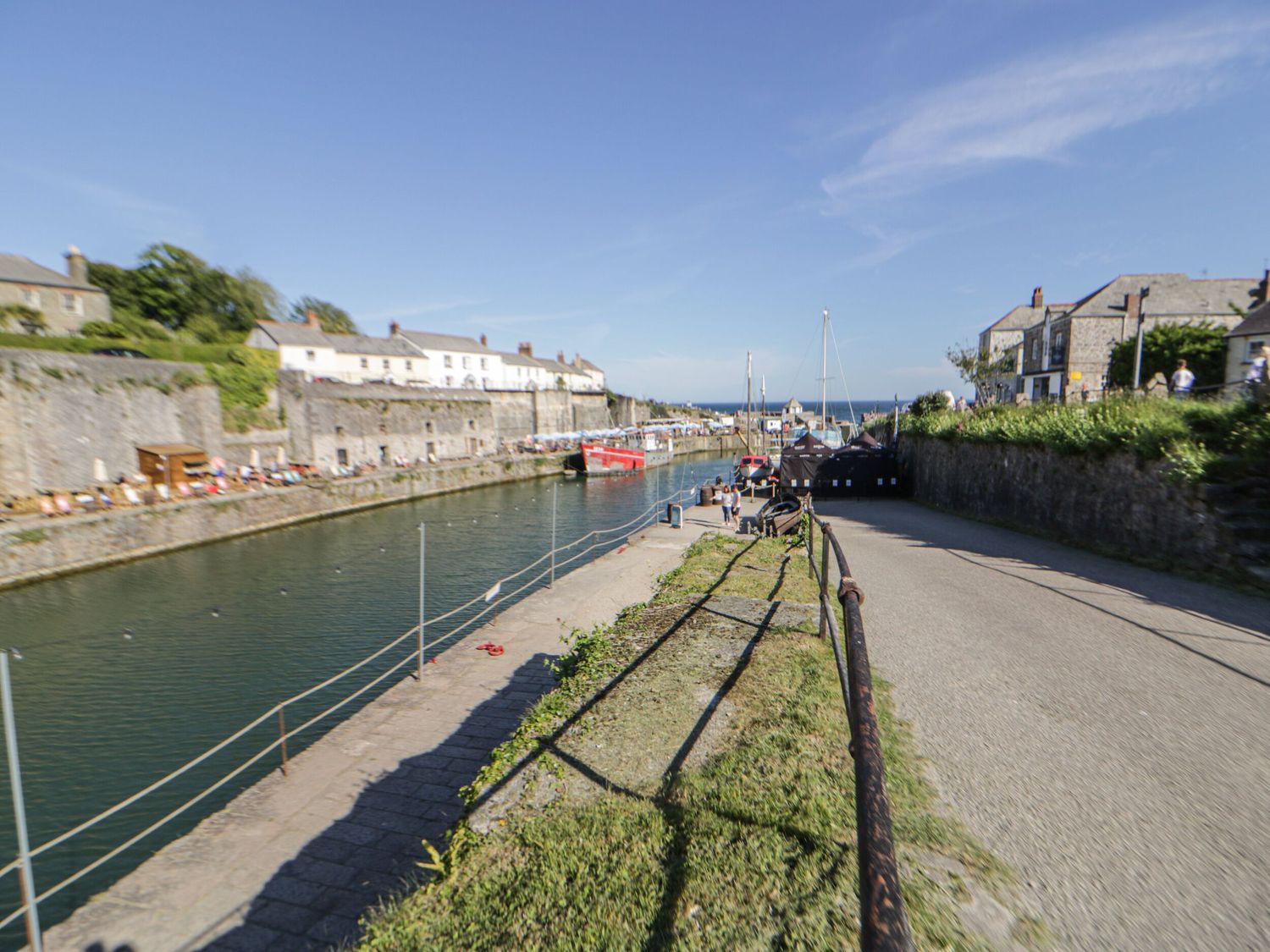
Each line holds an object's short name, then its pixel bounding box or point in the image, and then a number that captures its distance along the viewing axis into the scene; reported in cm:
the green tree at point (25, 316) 3638
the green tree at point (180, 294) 5784
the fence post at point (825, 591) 671
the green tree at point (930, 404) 3161
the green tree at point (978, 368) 3803
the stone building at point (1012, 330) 5175
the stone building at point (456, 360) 7300
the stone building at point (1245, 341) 2412
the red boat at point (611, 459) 5462
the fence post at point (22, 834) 415
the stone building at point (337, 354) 5650
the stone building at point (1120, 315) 3756
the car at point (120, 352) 3075
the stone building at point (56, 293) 4041
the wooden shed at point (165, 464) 2767
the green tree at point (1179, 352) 2993
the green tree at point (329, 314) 10262
